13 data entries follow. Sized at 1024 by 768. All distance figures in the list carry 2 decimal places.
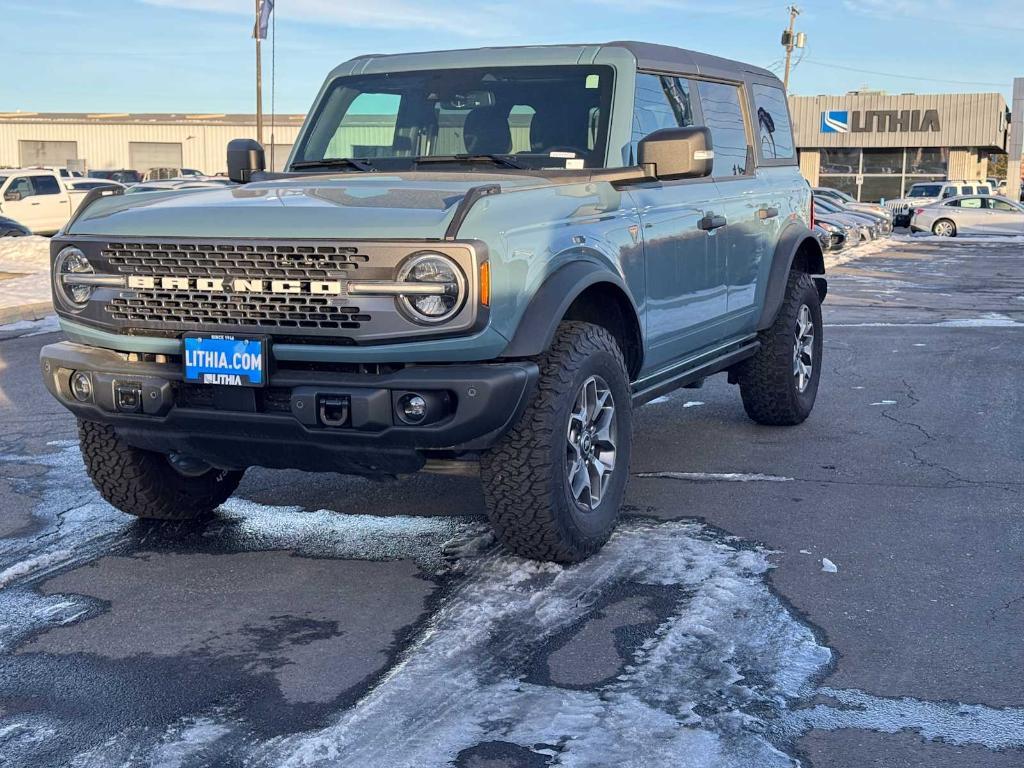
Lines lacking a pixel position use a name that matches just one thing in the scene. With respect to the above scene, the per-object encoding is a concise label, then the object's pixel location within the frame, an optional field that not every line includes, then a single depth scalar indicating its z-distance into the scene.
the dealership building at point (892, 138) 58.66
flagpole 36.41
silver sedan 37.72
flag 32.50
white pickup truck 29.11
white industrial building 67.94
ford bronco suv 4.10
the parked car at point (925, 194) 41.47
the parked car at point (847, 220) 29.42
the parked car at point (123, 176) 43.88
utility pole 57.56
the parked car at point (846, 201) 35.81
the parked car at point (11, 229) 24.06
